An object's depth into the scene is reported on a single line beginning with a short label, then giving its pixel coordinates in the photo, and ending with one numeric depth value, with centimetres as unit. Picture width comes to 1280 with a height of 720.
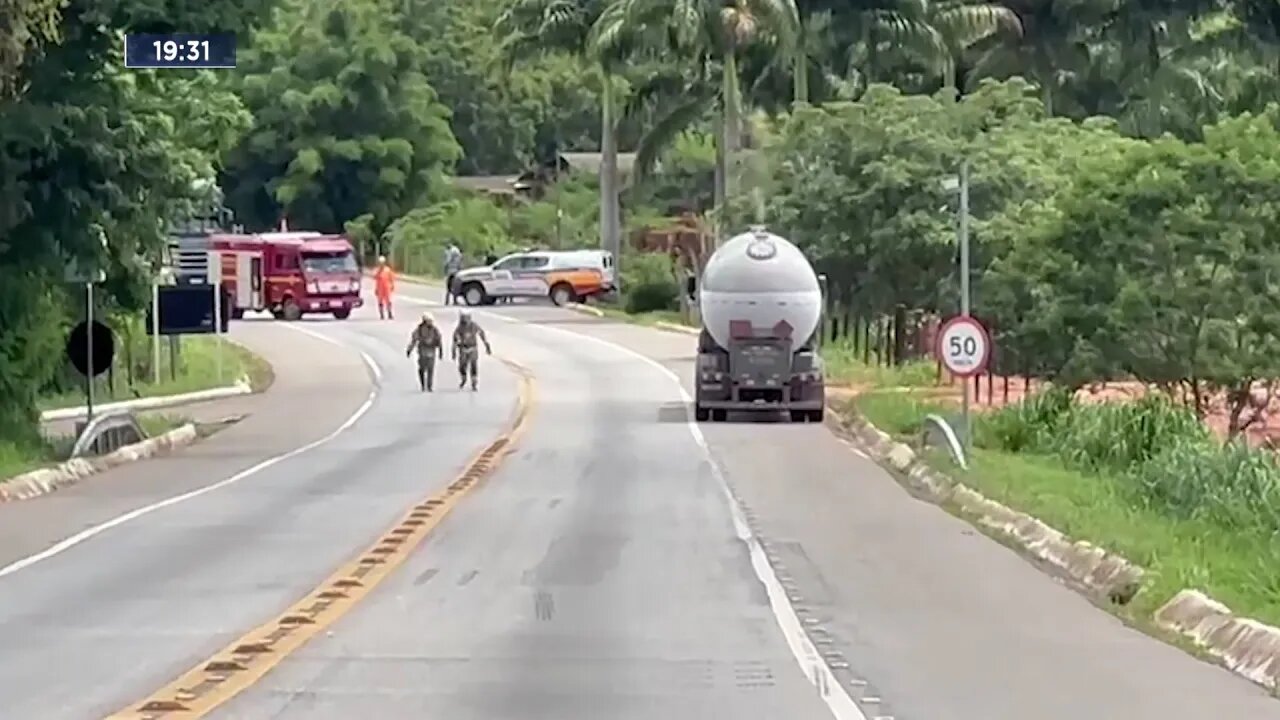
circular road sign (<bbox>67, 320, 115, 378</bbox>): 3538
